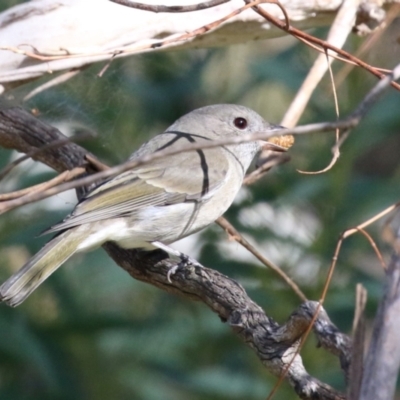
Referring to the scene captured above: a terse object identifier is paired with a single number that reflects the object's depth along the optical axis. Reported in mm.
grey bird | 6629
